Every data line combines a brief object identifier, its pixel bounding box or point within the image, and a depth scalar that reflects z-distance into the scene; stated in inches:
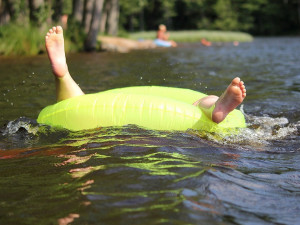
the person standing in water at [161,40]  757.3
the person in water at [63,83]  141.8
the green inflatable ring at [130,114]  141.6
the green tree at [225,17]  1691.7
